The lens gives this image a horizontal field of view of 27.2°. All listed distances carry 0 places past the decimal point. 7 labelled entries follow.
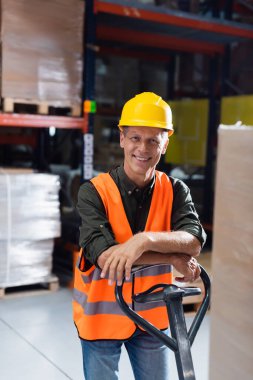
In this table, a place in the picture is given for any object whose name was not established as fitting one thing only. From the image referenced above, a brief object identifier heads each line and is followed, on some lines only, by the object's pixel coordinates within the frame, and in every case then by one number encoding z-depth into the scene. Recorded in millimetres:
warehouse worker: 2305
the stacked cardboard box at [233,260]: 1127
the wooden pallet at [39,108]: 5770
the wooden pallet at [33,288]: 6090
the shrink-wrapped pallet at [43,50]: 5688
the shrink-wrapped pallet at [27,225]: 5914
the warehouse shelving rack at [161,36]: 6273
